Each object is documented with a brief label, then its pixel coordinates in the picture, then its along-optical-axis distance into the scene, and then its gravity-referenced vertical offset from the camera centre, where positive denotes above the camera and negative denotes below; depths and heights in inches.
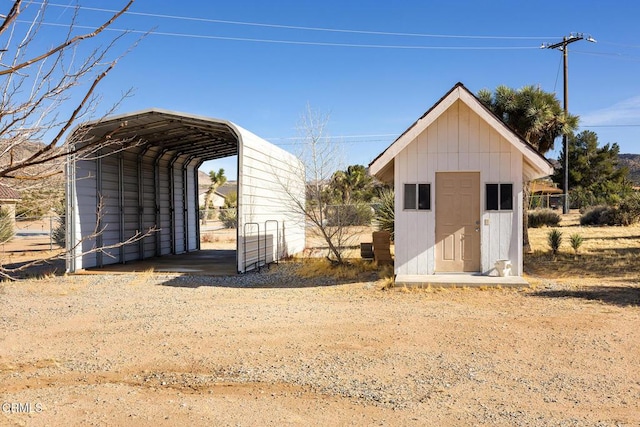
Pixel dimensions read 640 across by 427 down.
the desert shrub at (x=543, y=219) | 1214.9 -21.1
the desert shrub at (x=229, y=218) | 1529.8 -17.4
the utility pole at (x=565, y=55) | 1593.3 +462.4
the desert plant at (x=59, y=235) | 865.9 -35.9
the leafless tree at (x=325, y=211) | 599.8 +0.4
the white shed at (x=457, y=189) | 467.2 +18.9
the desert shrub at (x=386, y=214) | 788.6 -4.7
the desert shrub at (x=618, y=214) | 1168.8 -10.8
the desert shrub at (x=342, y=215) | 620.7 -4.8
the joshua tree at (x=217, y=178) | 2155.4 +137.9
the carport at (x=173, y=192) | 574.2 +26.9
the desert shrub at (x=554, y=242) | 679.7 -40.7
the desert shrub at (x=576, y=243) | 682.2 -42.4
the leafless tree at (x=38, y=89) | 84.0 +23.0
